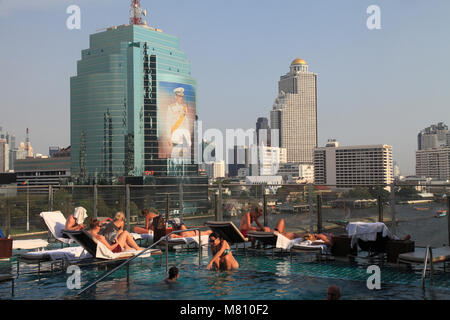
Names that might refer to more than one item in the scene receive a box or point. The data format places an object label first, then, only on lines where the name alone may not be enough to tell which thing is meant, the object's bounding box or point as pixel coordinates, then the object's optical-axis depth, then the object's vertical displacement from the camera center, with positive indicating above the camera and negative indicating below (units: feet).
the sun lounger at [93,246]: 26.50 -4.48
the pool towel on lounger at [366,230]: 28.53 -3.93
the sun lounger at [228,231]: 31.45 -4.34
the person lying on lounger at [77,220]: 34.04 -3.69
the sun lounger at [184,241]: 34.68 -5.51
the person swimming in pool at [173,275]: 24.02 -5.56
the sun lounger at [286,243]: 30.04 -5.10
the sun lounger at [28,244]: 33.22 -5.39
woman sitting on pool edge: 27.58 -5.36
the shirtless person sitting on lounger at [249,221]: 35.83 -4.11
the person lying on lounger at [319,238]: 30.89 -4.82
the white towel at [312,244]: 30.19 -5.09
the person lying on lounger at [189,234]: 36.04 -5.18
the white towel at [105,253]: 26.45 -4.88
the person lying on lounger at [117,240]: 27.67 -4.39
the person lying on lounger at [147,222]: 41.46 -4.81
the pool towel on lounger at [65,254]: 27.35 -5.18
